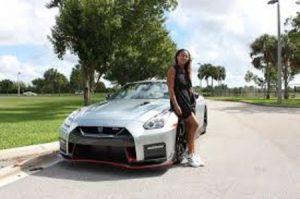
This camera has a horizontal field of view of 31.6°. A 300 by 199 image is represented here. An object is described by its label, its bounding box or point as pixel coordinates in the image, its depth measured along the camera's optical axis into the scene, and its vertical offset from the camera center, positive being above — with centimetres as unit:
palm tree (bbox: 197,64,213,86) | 11125 +323
